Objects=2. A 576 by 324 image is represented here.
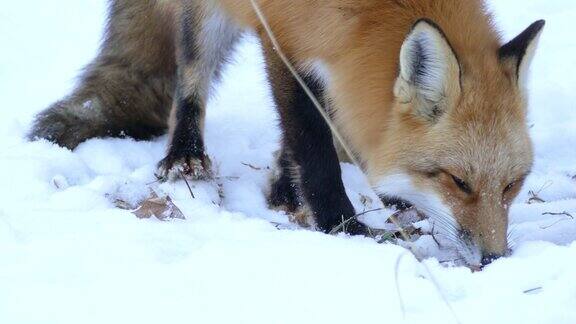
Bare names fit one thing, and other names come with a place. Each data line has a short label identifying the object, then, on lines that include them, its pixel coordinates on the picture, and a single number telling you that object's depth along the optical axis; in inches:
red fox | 266.2
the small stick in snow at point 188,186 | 336.9
